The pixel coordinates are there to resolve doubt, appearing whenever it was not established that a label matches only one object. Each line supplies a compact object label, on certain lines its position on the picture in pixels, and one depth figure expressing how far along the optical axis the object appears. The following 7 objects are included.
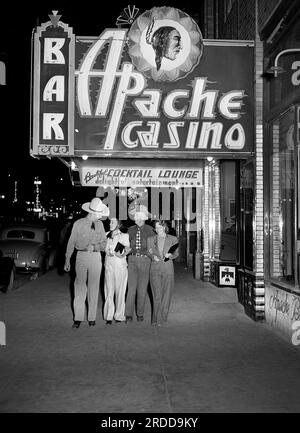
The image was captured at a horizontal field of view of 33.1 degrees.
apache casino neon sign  8.48
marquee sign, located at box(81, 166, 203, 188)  10.19
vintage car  14.24
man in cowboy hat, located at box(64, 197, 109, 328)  8.12
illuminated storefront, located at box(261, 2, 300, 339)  7.26
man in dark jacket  8.47
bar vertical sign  8.41
